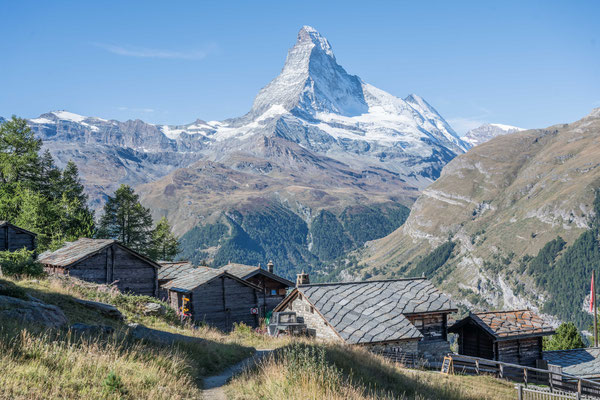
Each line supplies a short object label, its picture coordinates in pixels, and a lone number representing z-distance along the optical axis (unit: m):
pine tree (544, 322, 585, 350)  52.41
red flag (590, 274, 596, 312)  52.55
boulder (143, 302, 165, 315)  25.20
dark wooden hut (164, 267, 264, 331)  40.00
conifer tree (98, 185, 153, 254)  64.69
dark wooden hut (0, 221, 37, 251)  36.94
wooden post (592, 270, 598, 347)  51.43
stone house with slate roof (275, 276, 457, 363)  31.53
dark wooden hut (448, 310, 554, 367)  37.56
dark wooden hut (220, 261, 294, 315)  45.78
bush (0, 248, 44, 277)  24.27
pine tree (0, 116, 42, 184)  50.53
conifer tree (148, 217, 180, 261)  70.88
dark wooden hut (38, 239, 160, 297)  35.25
